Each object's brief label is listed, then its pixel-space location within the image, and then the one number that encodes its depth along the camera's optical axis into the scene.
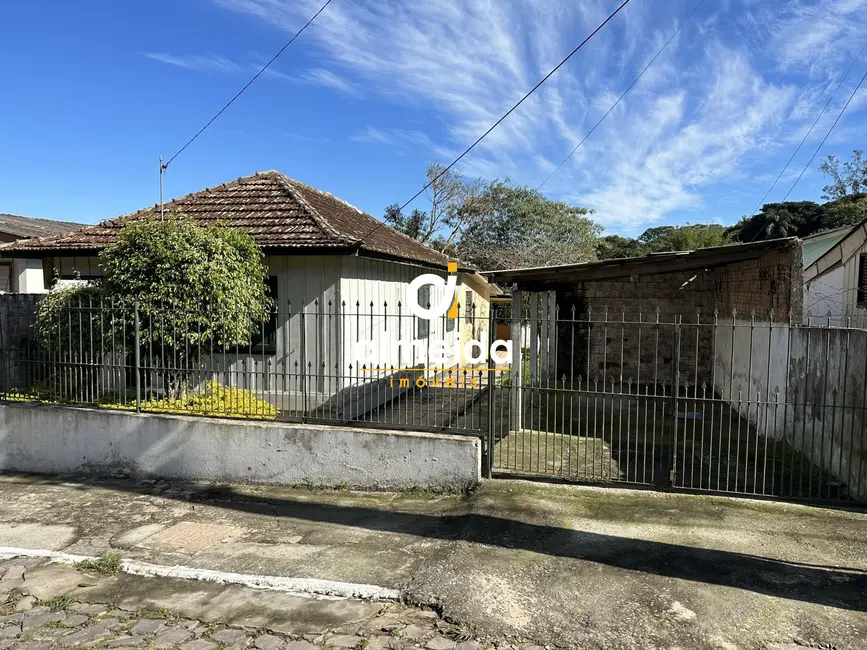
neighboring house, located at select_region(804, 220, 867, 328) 8.84
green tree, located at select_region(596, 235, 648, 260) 39.38
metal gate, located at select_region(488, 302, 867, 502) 5.85
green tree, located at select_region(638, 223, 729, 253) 36.53
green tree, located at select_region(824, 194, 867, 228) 28.58
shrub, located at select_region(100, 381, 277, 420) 6.88
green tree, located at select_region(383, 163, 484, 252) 31.92
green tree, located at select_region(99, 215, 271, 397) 7.32
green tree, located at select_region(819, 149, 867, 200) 34.71
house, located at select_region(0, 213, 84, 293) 17.72
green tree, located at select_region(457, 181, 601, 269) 30.61
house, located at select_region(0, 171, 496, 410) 8.80
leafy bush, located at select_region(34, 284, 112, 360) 7.37
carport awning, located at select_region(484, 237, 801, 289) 7.90
